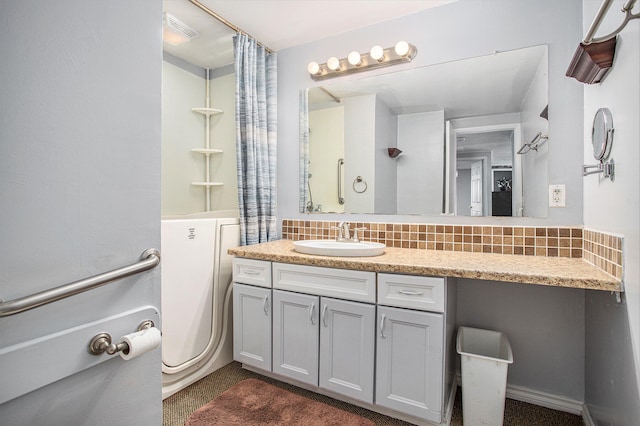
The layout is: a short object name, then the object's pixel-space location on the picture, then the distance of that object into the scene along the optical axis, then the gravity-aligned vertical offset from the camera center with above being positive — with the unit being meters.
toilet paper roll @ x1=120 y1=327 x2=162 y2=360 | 0.82 -0.34
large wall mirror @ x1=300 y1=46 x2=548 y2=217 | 1.89 +0.45
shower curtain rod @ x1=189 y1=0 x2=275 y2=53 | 2.08 +1.29
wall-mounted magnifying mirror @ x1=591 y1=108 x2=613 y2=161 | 1.29 +0.31
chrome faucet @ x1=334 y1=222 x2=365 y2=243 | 2.24 -0.17
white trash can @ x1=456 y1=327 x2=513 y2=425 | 1.55 -0.86
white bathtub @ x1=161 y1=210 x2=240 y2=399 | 1.91 -0.56
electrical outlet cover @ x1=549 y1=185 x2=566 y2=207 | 1.79 +0.07
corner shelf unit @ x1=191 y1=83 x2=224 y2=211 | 3.02 +0.52
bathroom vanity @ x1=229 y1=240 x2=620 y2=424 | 1.54 -0.57
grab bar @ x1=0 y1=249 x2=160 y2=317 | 0.64 -0.17
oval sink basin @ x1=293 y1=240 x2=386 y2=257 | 1.81 -0.23
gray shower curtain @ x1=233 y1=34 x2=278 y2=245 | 2.38 +0.49
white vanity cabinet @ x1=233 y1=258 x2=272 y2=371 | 1.99 -0.64
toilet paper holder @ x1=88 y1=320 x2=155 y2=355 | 0.79 -0.33
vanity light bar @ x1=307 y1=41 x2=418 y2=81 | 2.15 +1.03
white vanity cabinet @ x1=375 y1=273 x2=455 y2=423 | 1.54 -0.65
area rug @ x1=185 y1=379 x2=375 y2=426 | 1.69 -1.09
